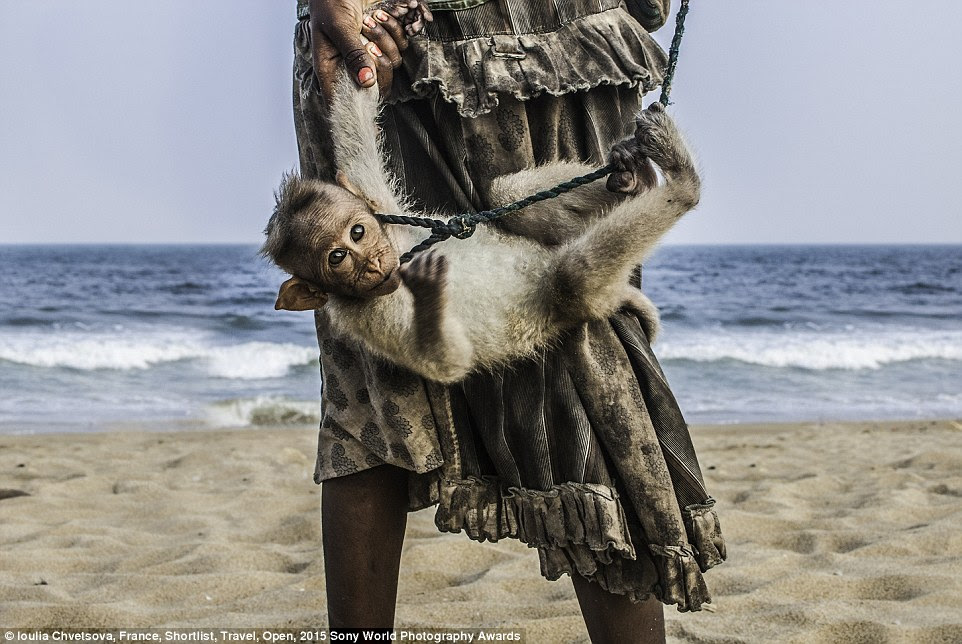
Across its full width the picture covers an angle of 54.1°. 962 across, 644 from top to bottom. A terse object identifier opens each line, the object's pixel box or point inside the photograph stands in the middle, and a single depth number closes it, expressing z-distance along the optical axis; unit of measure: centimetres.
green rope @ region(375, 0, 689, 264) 175
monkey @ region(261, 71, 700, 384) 171
